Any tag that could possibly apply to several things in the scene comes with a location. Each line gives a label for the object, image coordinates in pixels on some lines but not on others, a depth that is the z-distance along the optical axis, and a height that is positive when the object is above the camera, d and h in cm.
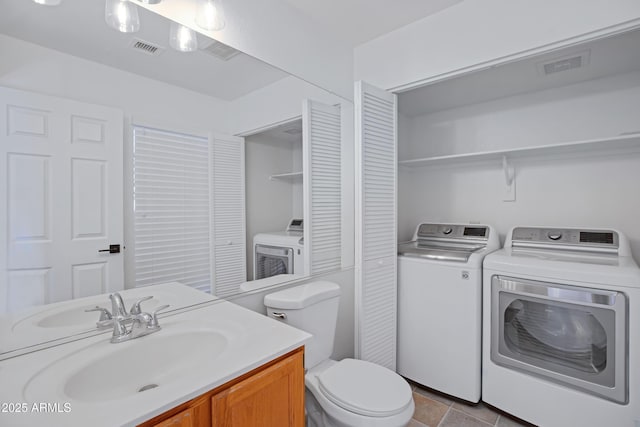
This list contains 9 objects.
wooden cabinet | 77 -56
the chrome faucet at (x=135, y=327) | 102 -40
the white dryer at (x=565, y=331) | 146 -67
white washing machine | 188 -68
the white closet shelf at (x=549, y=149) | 175 +41
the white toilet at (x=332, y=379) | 125 -81
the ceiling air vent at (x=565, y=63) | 179 +93
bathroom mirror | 91 +44
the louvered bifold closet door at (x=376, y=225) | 189 -9
